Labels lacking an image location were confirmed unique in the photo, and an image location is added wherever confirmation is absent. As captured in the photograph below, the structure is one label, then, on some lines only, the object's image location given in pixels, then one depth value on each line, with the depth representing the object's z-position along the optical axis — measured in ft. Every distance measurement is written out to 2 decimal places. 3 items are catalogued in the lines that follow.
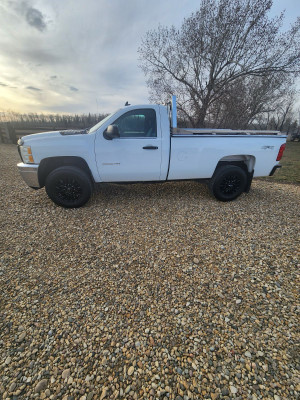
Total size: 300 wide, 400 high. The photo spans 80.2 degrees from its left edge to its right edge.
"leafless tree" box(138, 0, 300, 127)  36.91
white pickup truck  11.05
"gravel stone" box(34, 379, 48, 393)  4.08
